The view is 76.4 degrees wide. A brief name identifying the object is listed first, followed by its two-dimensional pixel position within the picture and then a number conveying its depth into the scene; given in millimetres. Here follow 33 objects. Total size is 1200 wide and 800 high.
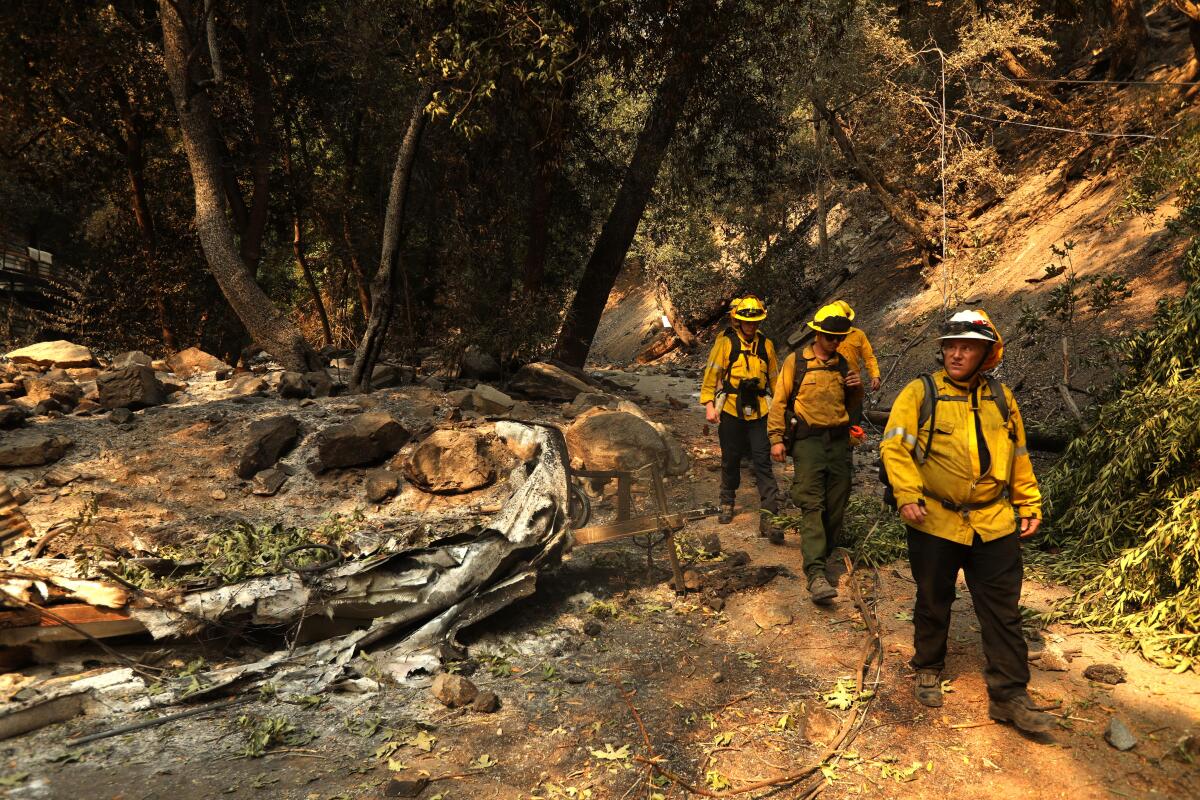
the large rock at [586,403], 10391
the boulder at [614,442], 8539
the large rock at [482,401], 9695
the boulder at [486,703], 4355
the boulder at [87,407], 8609
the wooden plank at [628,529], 5574
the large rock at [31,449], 7223
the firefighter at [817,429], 5578
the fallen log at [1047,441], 7943
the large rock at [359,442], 7824
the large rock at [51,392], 8617
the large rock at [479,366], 12078
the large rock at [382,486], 7453
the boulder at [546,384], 11180
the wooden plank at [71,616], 4375
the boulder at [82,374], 9577
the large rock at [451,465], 7441
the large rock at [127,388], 8672
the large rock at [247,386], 9555
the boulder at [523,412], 9797
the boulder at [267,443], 7684
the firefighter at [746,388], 6883
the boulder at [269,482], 7516
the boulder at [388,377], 10961
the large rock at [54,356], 9641
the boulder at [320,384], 9852
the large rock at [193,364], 10633
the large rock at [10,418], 7812
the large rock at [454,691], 4395
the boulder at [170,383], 9438
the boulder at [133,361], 8969
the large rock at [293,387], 9516
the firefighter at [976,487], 3742
